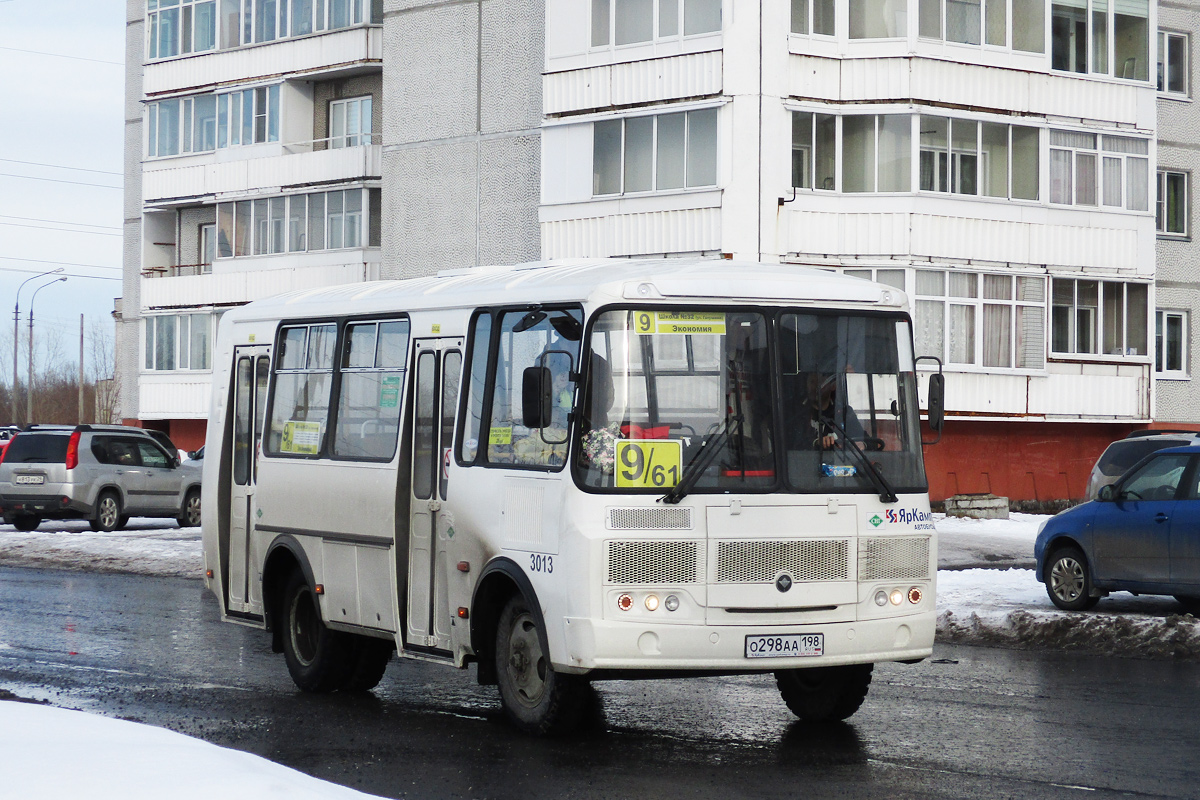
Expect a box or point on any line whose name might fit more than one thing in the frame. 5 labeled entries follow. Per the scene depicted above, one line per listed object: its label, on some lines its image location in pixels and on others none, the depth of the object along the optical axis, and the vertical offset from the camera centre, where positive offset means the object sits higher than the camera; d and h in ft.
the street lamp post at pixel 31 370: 269.27 +7.71
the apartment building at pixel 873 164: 107.96 +16.94
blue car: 50.55 -3.79
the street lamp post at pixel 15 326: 293.51 +15.09
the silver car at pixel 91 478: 95.61 -3.73
